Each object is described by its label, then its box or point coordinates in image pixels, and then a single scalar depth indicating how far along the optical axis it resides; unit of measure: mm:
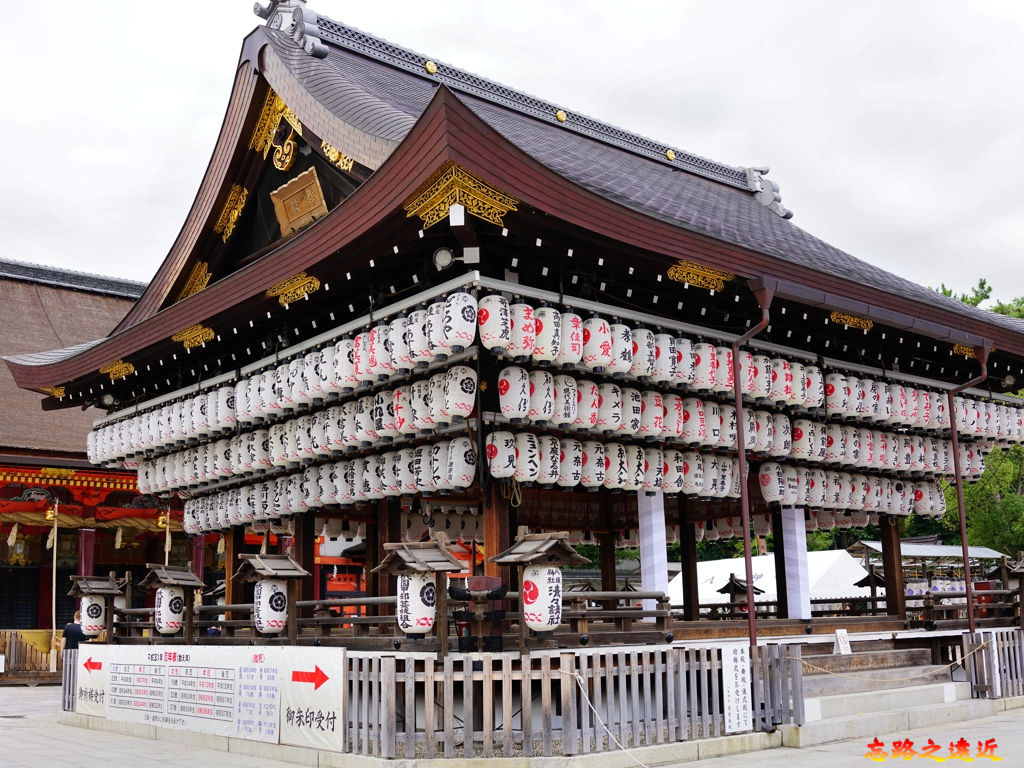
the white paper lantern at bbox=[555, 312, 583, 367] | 11047
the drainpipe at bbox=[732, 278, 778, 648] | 11828
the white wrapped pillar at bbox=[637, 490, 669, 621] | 12688
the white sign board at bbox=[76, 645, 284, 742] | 11156
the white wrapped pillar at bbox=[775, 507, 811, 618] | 15039
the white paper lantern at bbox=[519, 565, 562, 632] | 9391
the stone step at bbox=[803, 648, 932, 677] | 13055
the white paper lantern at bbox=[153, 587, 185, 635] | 14172
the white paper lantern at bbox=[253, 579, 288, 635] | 11641
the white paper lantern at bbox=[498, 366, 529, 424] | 10773
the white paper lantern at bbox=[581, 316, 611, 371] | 11312
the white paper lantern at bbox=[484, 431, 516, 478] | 10758
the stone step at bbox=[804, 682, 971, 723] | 11891
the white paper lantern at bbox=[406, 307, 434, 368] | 10602
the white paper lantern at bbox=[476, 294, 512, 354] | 10422
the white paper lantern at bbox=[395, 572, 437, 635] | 9719
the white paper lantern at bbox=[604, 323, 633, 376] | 11508
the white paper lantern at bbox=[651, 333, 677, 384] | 12141
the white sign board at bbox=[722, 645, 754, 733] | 10883
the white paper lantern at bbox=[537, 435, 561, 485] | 11242
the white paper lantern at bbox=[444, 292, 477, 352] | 10250
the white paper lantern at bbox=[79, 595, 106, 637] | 15945
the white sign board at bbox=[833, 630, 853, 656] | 13680
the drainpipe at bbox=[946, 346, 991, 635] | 14312
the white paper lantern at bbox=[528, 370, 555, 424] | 11016
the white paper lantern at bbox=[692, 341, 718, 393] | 12664
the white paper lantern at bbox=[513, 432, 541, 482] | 10992
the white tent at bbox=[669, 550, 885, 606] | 29906
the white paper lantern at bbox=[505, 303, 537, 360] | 10625
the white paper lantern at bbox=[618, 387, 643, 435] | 12023
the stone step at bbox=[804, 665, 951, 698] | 12879
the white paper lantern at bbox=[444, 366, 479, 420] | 10750
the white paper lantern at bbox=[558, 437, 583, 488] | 11625
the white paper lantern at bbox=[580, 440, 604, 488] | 11873
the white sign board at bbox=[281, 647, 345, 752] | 9891
